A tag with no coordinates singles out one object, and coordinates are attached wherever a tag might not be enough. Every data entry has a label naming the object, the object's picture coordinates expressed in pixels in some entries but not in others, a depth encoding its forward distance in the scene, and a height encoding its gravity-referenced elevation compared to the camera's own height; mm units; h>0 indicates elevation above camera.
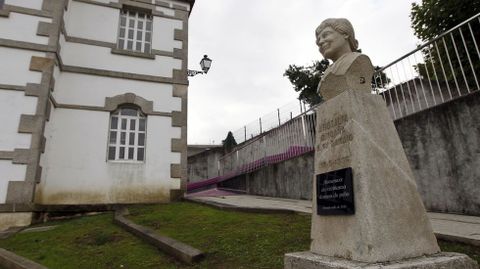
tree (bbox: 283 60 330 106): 20234 +7994
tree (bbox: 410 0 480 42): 9766 +5730
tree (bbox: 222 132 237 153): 18398 +4253
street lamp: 10441 +4734
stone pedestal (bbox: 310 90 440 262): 2451 +107
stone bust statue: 3162 +1408
